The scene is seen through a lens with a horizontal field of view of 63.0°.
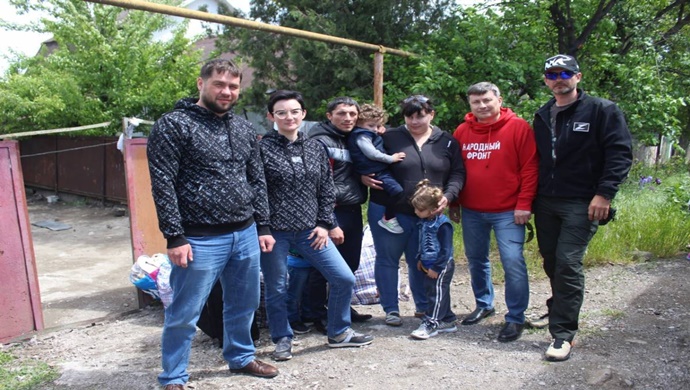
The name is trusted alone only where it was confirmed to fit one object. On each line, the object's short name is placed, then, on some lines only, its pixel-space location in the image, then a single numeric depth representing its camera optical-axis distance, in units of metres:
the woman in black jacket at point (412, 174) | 3.88
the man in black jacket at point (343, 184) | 3.90
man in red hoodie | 3.73
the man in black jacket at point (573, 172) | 3.33
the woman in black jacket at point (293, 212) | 3.44
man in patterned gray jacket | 2.77
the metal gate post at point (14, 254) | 4.18
